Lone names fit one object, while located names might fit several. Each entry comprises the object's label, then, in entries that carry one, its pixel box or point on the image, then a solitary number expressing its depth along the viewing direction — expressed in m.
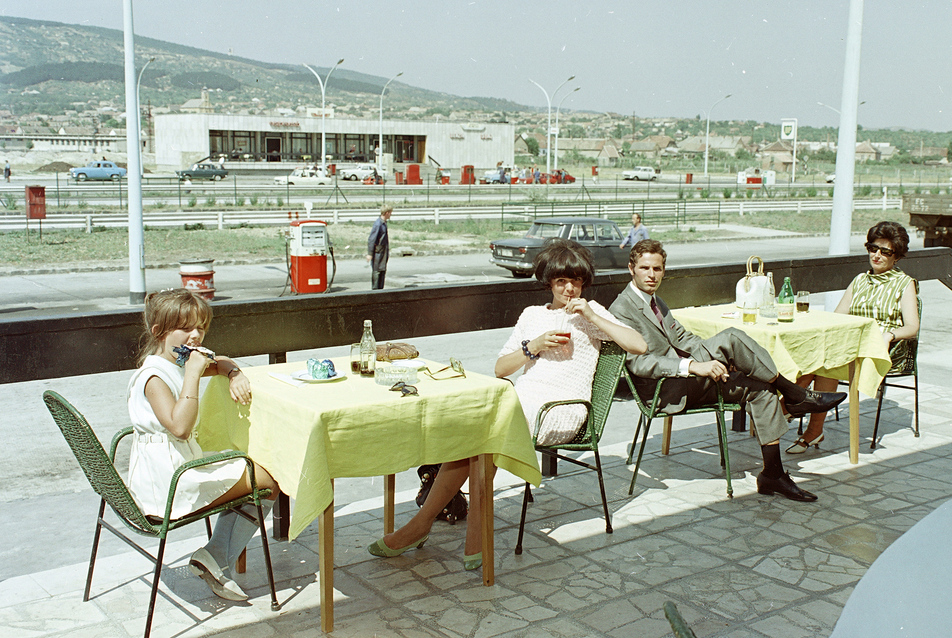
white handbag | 6.48
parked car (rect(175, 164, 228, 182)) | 61.25
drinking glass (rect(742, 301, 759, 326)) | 6.24
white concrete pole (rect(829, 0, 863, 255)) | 10.34
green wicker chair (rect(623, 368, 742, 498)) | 5.52
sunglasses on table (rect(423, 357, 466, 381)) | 4.54
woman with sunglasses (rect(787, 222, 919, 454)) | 6.79
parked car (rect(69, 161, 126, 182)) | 60.69
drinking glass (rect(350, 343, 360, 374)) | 4.62
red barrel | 15.54
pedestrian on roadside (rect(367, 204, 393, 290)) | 17.67
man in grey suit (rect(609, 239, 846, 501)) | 5.54
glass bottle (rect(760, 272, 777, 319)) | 6.38
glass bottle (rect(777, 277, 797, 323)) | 6.36
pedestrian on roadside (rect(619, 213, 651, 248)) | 20.61
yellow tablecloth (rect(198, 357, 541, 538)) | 3.85
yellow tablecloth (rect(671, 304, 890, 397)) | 6.02
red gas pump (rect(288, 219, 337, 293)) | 16.97
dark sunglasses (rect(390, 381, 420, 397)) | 4.14
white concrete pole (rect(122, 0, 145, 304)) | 15.79
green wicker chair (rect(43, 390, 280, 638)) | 3.63
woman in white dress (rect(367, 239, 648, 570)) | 4.93
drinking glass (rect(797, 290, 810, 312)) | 6.74
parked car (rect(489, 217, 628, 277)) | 20.69
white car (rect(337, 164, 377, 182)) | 68.25
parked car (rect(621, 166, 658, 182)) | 81.44
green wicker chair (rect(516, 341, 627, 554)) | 4.95
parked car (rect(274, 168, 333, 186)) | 59.25
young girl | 3.84
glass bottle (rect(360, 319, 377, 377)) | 4.55
